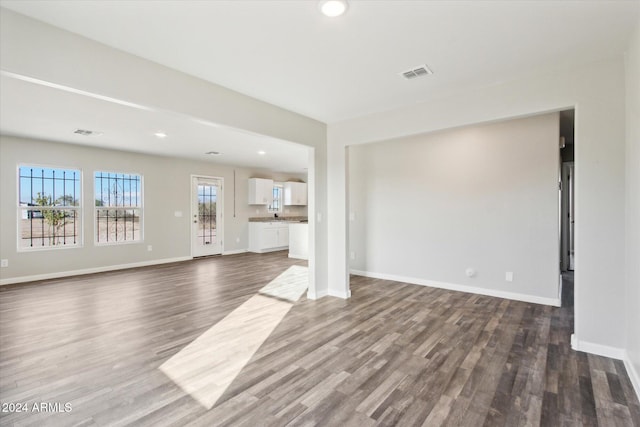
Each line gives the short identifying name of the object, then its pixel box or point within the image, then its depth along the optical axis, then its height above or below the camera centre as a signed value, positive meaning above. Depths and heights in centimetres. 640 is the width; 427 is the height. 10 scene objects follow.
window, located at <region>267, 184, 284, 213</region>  1046 +49
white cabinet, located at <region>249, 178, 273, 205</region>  940 +66
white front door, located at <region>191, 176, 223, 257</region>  817 -10
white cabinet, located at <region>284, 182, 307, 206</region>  1059 +66
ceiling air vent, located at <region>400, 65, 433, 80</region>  283 +132
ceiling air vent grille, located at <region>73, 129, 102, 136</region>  499 +133
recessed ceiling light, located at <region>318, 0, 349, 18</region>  191 +130
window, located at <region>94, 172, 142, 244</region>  657 +12
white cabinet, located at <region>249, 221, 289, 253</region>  919 -71
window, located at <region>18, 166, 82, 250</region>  566 +10
